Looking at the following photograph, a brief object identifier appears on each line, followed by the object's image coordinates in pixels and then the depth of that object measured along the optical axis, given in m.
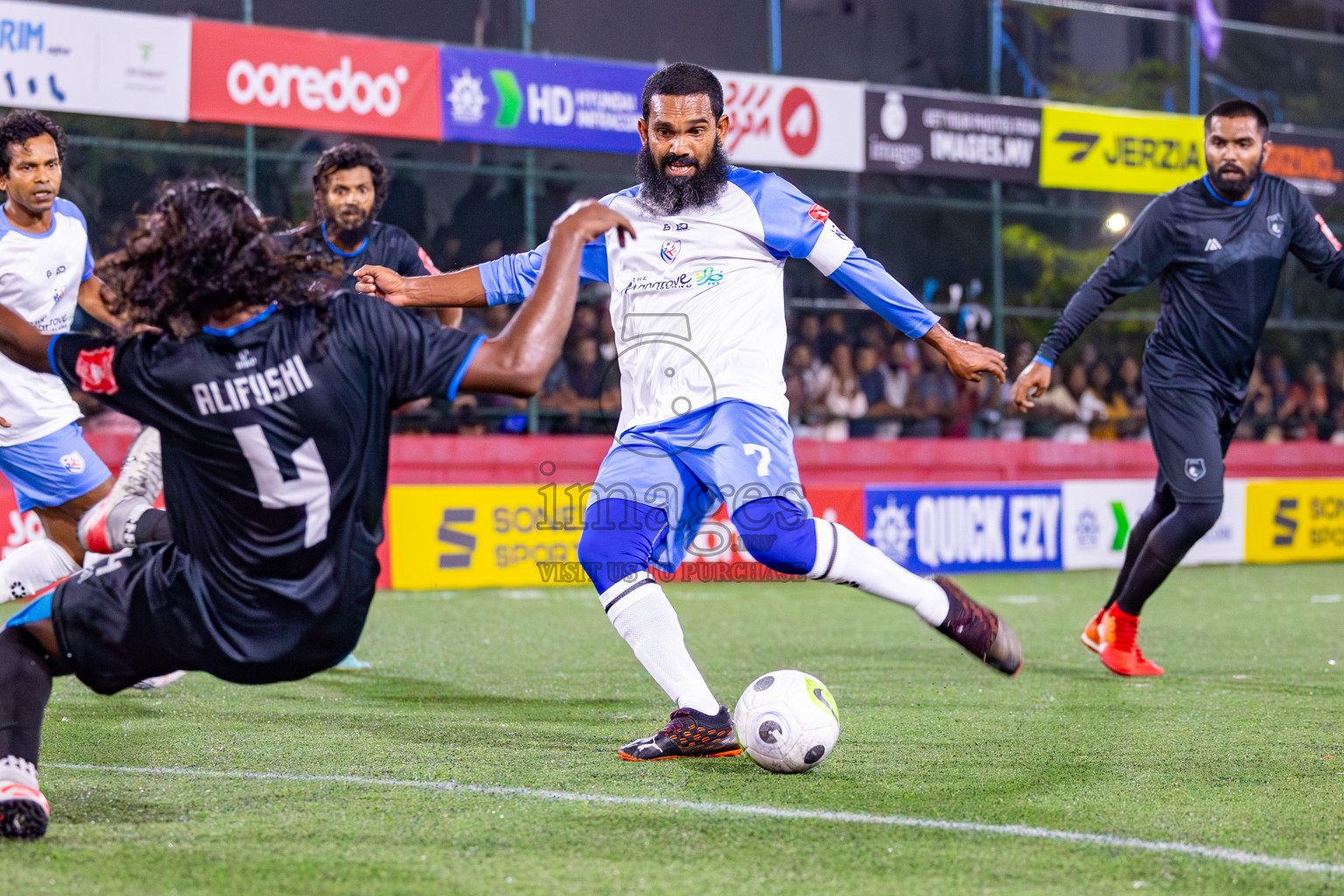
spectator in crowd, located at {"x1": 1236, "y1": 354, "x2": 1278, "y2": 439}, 18.62
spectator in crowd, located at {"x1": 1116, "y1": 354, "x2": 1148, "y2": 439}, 17.97
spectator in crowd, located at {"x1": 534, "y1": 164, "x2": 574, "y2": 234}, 15.86
